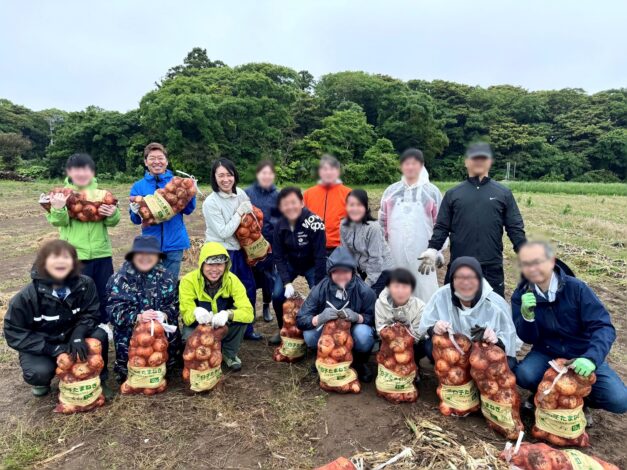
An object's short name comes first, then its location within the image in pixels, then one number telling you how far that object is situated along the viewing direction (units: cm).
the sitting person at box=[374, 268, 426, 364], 361
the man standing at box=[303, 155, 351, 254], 455
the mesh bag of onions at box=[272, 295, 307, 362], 430
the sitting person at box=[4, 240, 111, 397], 343
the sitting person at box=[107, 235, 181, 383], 376
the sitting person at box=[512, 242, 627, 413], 311
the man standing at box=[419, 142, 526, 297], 376
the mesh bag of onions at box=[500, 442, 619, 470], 256
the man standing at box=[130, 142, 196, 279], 437
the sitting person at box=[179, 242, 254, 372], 381
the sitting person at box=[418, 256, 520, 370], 327
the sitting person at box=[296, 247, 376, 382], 385
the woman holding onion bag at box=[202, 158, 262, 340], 428
